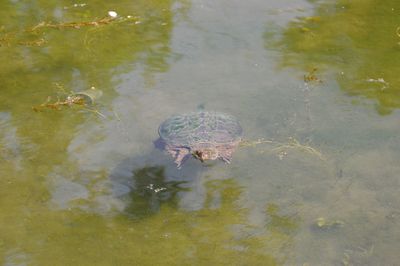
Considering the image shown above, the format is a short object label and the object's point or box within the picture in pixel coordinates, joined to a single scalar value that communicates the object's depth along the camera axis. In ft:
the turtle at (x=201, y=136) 24.06
